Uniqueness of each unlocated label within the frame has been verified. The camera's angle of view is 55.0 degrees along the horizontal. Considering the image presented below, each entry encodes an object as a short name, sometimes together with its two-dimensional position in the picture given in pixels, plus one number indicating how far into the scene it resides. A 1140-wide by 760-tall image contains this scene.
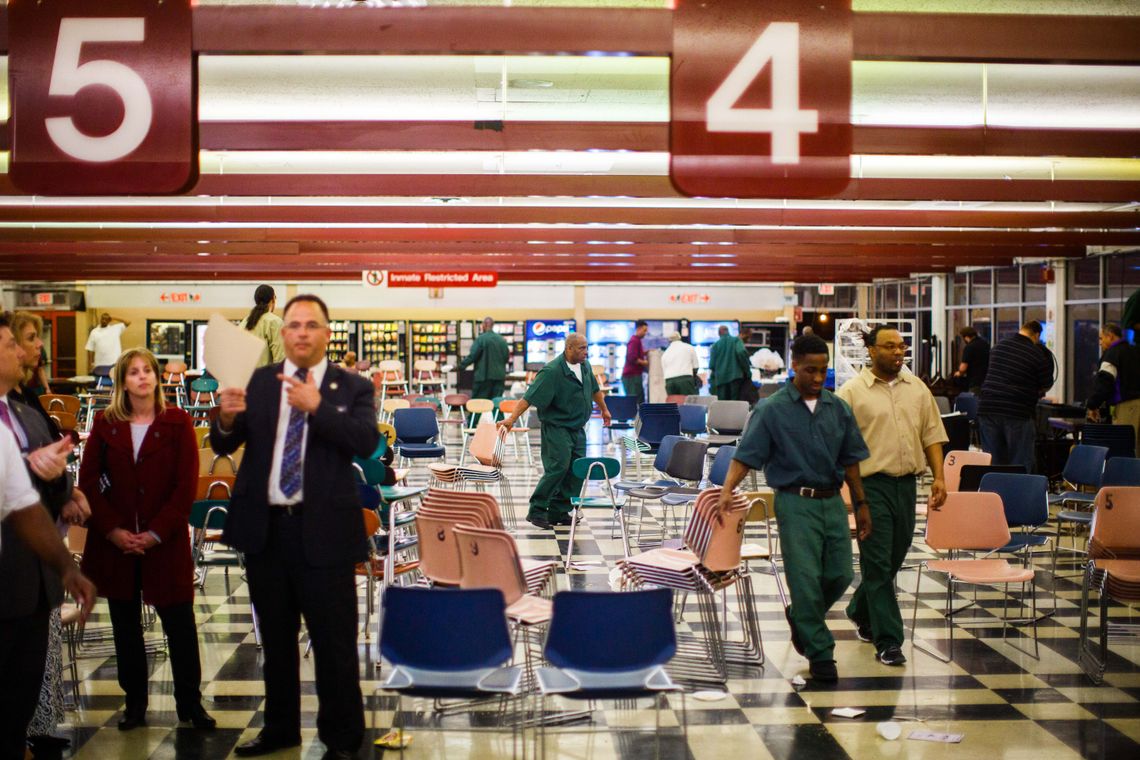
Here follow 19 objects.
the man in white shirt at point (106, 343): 22.52
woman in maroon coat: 4.49
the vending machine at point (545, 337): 27.72
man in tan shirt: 5.52
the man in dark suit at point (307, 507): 3.93
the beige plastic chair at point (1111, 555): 5.37
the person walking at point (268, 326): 6.52
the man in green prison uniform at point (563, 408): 8.95
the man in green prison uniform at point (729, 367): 17.53
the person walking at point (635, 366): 19.72
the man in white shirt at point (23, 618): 3.16
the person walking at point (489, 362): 15.91
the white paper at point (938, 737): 4.46
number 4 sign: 3.73
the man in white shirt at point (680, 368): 17.38
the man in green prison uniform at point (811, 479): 5.16
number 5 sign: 3.75
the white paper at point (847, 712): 4.76
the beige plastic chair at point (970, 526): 6.02
